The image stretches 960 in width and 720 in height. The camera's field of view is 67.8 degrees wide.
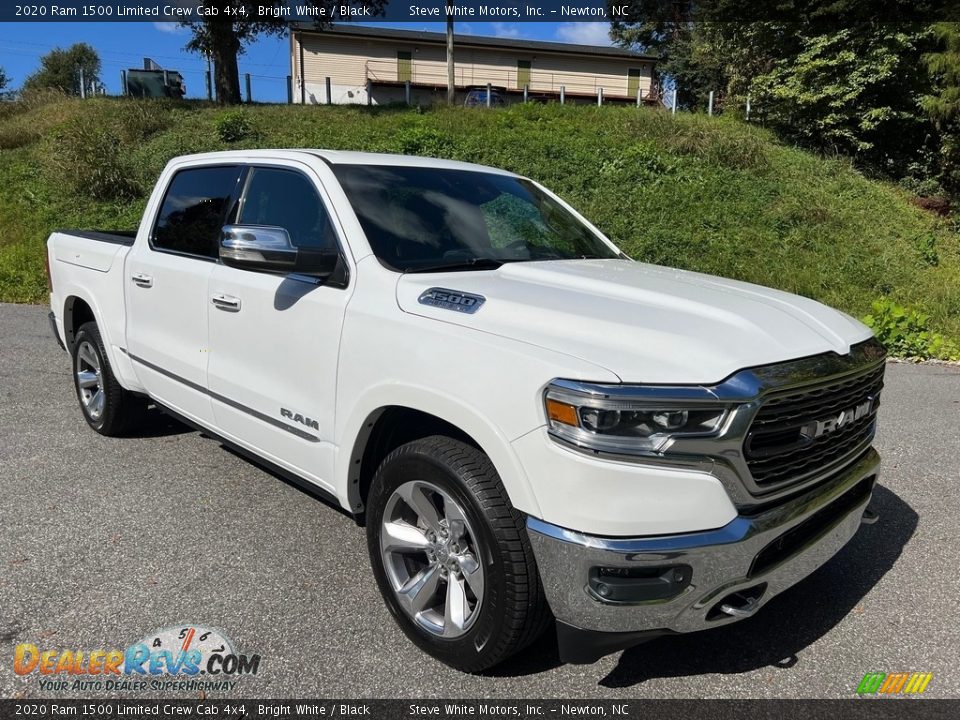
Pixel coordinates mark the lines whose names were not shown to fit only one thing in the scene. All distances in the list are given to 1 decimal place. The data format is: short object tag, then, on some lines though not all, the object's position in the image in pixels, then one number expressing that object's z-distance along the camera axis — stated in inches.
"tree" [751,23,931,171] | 707.4
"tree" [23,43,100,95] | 2763.3
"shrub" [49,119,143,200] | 624.1
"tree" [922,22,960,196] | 594.9
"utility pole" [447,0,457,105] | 1094.4
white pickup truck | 82.0
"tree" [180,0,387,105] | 922.1
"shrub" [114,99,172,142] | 735.1
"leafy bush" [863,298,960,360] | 324.5
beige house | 1514.5
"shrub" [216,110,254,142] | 709.3
